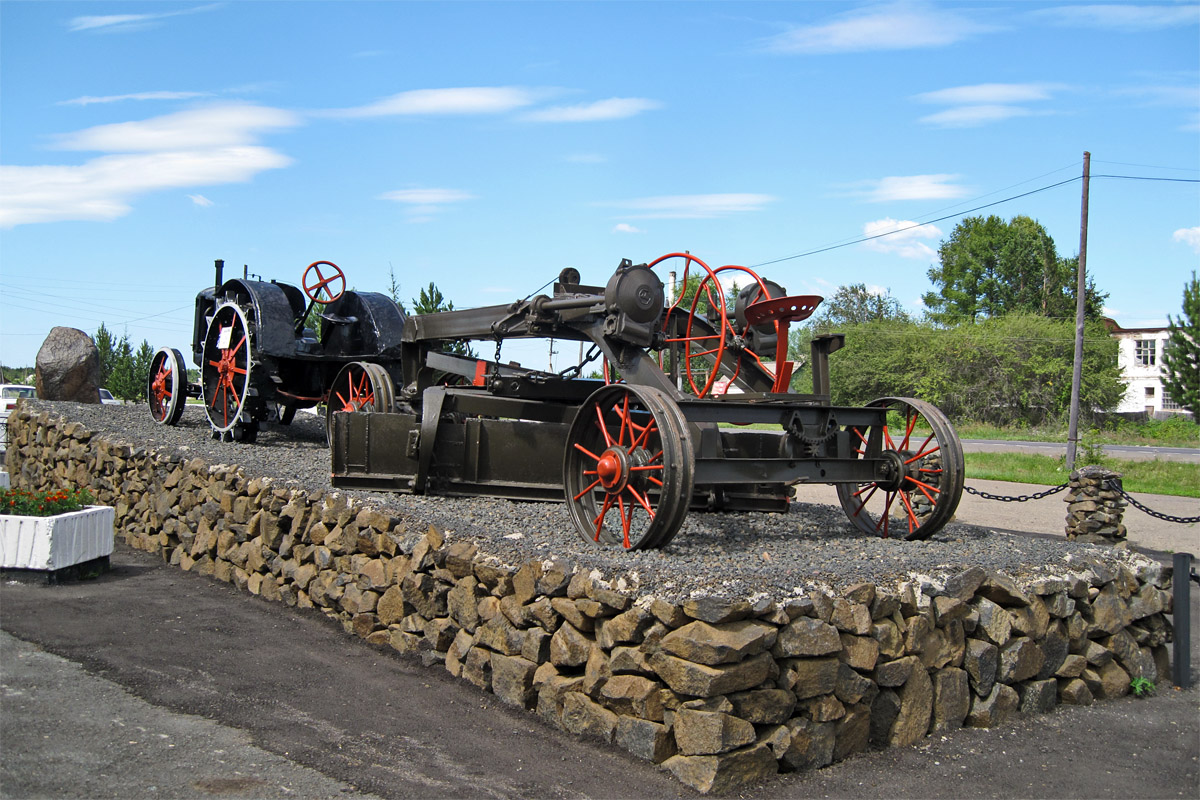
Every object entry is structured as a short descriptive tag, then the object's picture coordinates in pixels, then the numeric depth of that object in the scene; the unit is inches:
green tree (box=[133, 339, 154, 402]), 1482.5
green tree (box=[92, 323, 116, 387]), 1688.0
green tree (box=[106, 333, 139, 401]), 1498.5
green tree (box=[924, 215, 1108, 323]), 2271.2
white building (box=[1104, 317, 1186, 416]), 2434.8
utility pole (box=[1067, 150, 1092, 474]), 717.9
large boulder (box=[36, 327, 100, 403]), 705.0
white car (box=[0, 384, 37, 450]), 895.1
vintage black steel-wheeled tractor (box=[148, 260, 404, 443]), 498.3
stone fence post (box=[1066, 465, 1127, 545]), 414.6
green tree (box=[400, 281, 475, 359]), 765.8
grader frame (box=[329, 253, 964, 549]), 243.6
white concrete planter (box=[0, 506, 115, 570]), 355.6
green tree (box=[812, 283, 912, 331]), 2635.3
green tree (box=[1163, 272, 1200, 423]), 1756.6
